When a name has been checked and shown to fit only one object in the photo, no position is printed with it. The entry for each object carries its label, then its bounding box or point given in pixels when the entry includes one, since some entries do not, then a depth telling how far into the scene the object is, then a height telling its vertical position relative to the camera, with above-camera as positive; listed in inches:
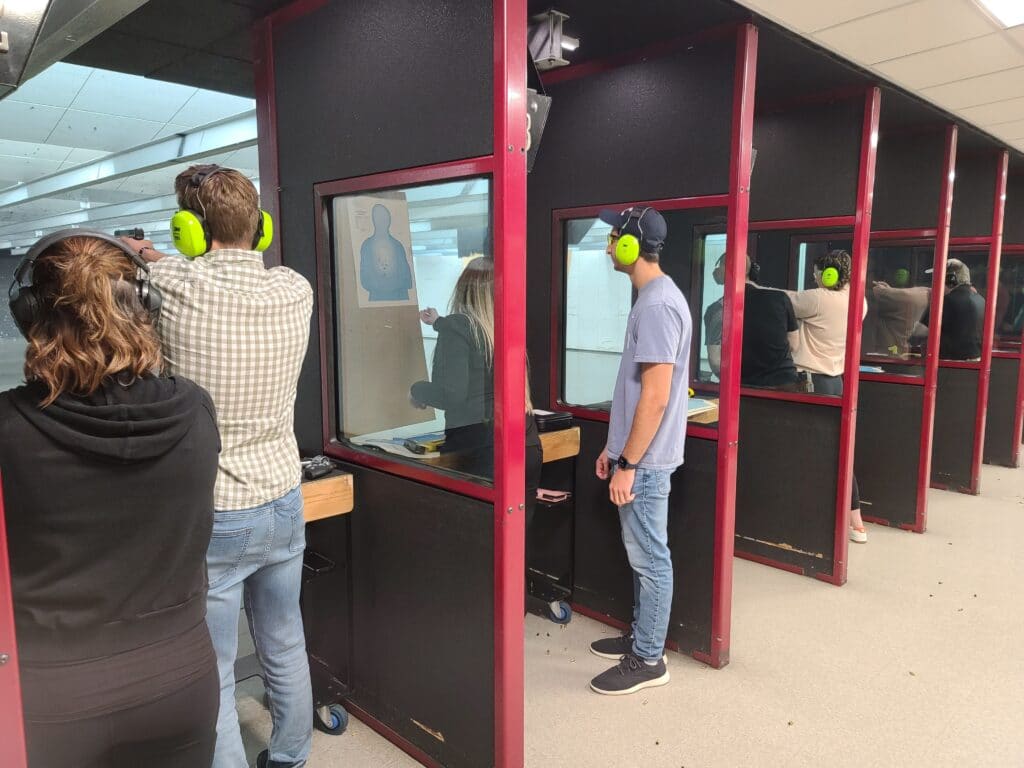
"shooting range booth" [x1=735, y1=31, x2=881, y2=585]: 134.7 +6.3
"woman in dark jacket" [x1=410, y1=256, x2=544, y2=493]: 79.2 -8.3
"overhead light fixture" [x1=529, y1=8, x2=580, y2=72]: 97.8 +36.7
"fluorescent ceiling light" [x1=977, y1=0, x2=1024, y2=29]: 102.8 +43.1
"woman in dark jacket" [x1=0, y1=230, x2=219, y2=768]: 42.7 -12.9
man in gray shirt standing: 93.5 -17.3
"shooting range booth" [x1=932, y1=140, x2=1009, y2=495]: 199.9 -10.6
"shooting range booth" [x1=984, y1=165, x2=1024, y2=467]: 231.0 -15.1
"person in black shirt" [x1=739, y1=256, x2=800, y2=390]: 145.6 -7.0
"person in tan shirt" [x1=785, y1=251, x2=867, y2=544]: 144.7 -4.5
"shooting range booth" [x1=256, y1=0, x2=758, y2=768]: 73.5 +2.3
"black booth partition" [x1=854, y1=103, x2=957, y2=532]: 167.3 -1.7
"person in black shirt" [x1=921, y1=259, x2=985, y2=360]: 200.4 -4.1
